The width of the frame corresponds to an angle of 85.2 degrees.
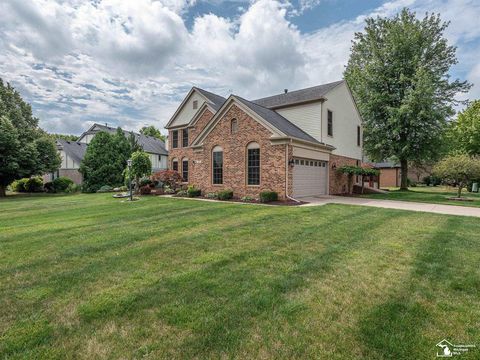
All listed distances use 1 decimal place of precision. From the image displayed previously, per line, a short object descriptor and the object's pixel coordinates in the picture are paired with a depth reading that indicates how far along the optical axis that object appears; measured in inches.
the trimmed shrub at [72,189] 1096.6
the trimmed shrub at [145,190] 775.7
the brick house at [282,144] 575.2
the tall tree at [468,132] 1118.4
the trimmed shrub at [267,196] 540.4
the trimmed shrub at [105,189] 1008.1
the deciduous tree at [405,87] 895.7
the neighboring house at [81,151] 1352.1
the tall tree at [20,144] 877.8
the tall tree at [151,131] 2684.5
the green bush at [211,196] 637.2
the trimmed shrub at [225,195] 604.7
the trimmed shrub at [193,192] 674.8
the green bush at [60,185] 1117.1
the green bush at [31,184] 1162.6
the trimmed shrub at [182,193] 699.4
